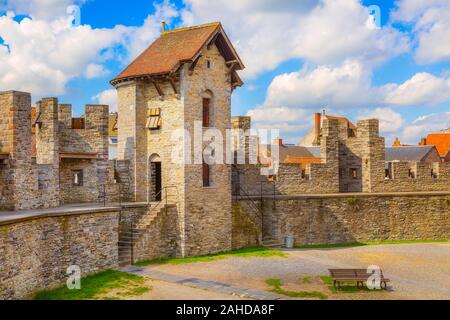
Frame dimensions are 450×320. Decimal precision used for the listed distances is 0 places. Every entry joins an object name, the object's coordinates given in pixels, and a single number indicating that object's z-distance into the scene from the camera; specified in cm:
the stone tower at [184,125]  2217
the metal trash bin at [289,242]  2491
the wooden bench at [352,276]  1644
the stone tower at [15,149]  1831
